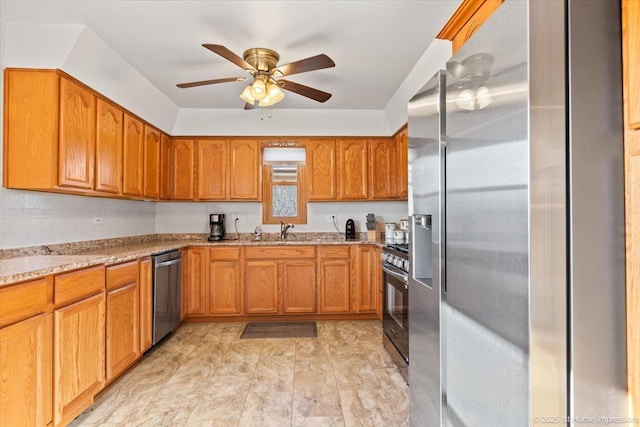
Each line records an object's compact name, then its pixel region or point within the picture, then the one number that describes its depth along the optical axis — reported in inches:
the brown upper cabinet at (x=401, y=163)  147.9
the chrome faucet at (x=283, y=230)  176.2
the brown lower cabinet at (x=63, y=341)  62.3
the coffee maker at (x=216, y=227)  169.5
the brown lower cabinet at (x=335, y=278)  157.9
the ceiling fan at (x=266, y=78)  97.7
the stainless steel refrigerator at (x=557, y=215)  33.7
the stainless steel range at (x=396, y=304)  99.7
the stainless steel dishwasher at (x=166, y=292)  122.3
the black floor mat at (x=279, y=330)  138.4
